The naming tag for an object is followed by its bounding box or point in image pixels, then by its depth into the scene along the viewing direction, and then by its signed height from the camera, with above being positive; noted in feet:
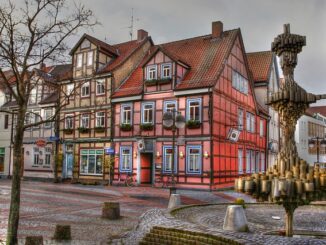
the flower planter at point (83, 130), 103.86 +6.51
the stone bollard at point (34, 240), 24.08 -5.41
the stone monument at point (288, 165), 21.97 -0.47
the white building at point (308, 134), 162.99 +10.25
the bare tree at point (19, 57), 24.77 +6.61
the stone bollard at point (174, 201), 44.80 -5.28
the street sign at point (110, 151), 96.11 +0.89
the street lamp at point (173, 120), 63.78 +5.91
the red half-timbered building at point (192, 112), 84.84 +10.32
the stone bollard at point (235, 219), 28.48 -4.72
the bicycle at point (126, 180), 92.81 -6.04
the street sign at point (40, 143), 109.40 +3.05
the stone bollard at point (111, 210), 42.91 -6.17
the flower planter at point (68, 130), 107.04 +6.65
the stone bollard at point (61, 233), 30.86 -6.31
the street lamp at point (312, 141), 117.59 +4.80
